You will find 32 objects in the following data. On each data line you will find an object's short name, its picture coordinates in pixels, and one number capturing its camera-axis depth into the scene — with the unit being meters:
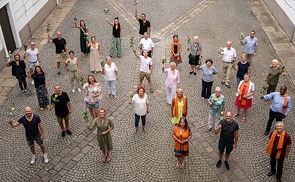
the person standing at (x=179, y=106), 10.38
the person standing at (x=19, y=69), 12.74
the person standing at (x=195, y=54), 13.77
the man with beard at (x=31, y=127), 9.25
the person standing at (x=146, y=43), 14.11
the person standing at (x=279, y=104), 10.28
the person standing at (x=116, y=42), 15.14
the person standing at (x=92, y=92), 10.91
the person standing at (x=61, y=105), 10.23
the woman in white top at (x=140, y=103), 10.36
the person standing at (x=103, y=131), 9.34
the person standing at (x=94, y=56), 14.09
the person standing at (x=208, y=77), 12.08
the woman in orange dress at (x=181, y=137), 9.02
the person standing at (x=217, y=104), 10.37
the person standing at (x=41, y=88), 11.65
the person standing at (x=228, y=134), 9.05
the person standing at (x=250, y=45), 14.12
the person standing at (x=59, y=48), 14.17
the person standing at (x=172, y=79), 11.89
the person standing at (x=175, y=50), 13.73
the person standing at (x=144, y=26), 15.19
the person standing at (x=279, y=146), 8.70
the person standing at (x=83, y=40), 15.42
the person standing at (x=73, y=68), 12.80
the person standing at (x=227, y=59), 13.27
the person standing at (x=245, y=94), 11.12
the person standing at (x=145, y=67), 12.57
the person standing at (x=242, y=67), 12.44
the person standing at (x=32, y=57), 13.52
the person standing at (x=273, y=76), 11.94
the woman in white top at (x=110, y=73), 12.33
